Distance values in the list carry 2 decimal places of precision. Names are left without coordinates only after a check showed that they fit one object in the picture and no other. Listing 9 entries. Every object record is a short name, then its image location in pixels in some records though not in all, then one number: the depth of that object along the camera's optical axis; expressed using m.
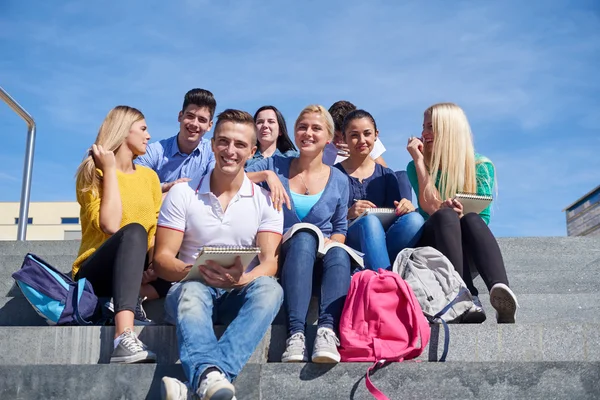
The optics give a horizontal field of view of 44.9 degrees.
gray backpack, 3.26
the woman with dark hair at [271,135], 5.30
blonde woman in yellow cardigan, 3.13
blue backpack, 3.29
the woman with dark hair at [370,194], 3.84
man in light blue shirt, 4.90
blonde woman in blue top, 3.03
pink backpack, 2.92
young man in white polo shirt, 2.77
